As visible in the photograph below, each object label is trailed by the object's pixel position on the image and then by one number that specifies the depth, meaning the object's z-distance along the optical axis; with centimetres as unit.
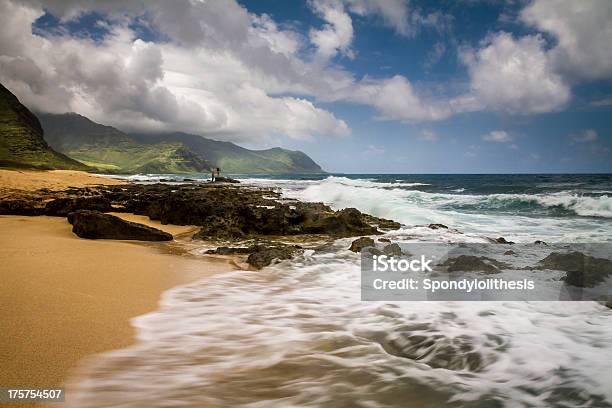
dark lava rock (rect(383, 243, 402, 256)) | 699
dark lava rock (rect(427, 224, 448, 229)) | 1143
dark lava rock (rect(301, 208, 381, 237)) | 1009
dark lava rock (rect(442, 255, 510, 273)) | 588
